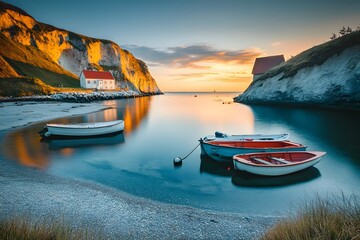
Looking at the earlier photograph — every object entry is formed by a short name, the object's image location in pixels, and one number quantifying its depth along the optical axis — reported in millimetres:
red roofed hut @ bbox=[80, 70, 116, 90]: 88625
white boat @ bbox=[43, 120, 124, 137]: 18312
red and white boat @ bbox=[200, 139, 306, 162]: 12258
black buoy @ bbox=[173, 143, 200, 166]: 12820
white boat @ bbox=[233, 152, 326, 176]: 9891
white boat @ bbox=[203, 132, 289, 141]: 14766
